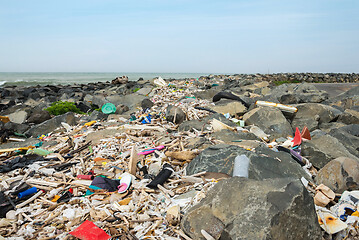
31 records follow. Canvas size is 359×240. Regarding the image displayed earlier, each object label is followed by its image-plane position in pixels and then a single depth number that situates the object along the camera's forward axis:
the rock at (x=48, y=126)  8.61
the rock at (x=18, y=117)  10.18
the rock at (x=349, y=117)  8.16
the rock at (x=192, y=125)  6.62
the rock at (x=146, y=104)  9.49
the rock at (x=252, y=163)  3.94
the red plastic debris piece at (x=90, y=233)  2.93
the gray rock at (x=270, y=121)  7.06
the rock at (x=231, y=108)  8.70
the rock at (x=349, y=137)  5.88
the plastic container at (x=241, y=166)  3.80
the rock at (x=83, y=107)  12.38
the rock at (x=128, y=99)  11.70
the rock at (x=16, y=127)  8.86
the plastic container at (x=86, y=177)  4.54
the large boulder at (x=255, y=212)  2.37
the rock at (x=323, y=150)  4.82
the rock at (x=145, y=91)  13.41
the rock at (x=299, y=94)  10.46
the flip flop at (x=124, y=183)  3.96
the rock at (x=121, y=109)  10.07
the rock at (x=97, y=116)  9.31
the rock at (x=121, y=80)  23.74
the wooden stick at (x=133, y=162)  4.51
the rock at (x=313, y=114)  7.95
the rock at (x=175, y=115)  7.49
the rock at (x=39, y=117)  10.06
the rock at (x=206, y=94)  12.04
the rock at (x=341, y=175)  3.85
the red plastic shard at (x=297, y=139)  5.35
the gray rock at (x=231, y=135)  5.91
